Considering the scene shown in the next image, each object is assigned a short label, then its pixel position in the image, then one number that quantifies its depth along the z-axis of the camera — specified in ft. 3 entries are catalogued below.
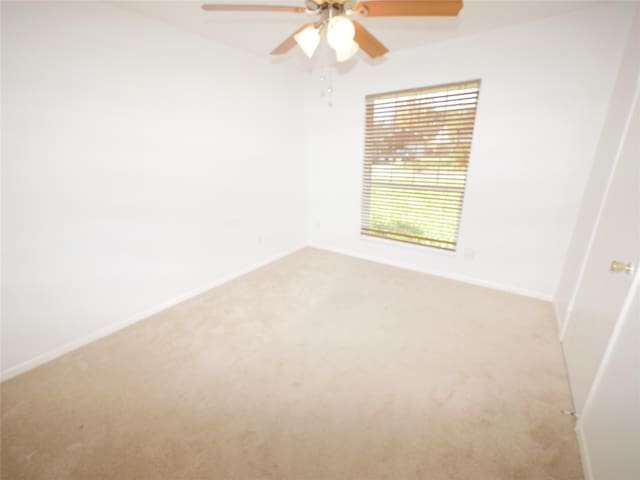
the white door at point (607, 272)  3.93
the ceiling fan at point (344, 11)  3.76
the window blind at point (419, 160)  8.43
